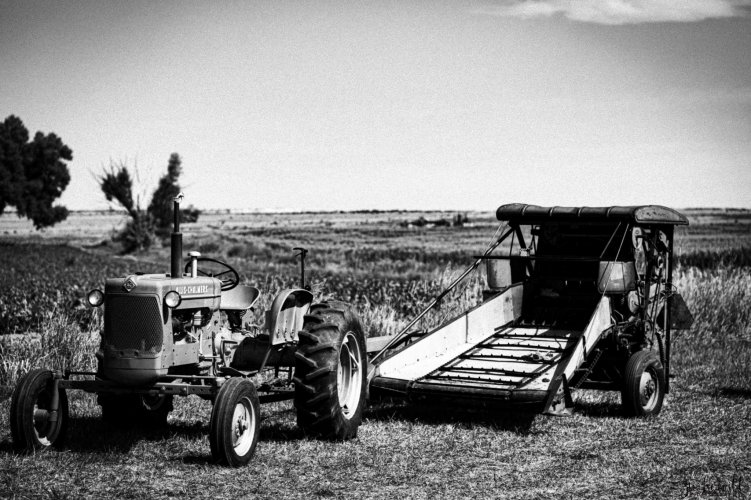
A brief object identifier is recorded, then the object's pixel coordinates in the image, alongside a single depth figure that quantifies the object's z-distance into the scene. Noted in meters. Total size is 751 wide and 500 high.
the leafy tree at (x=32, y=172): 69.12
